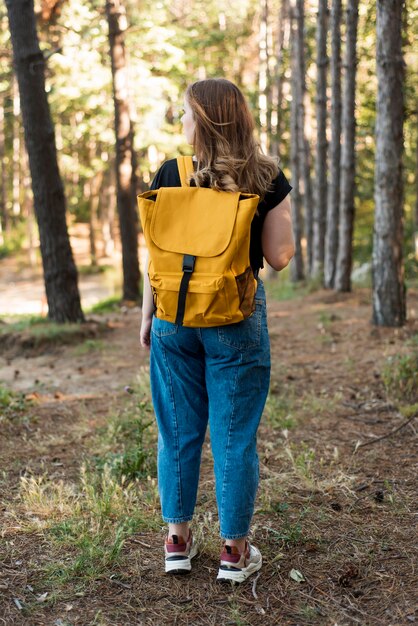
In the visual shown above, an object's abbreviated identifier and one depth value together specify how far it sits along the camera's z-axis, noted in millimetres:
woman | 2955
